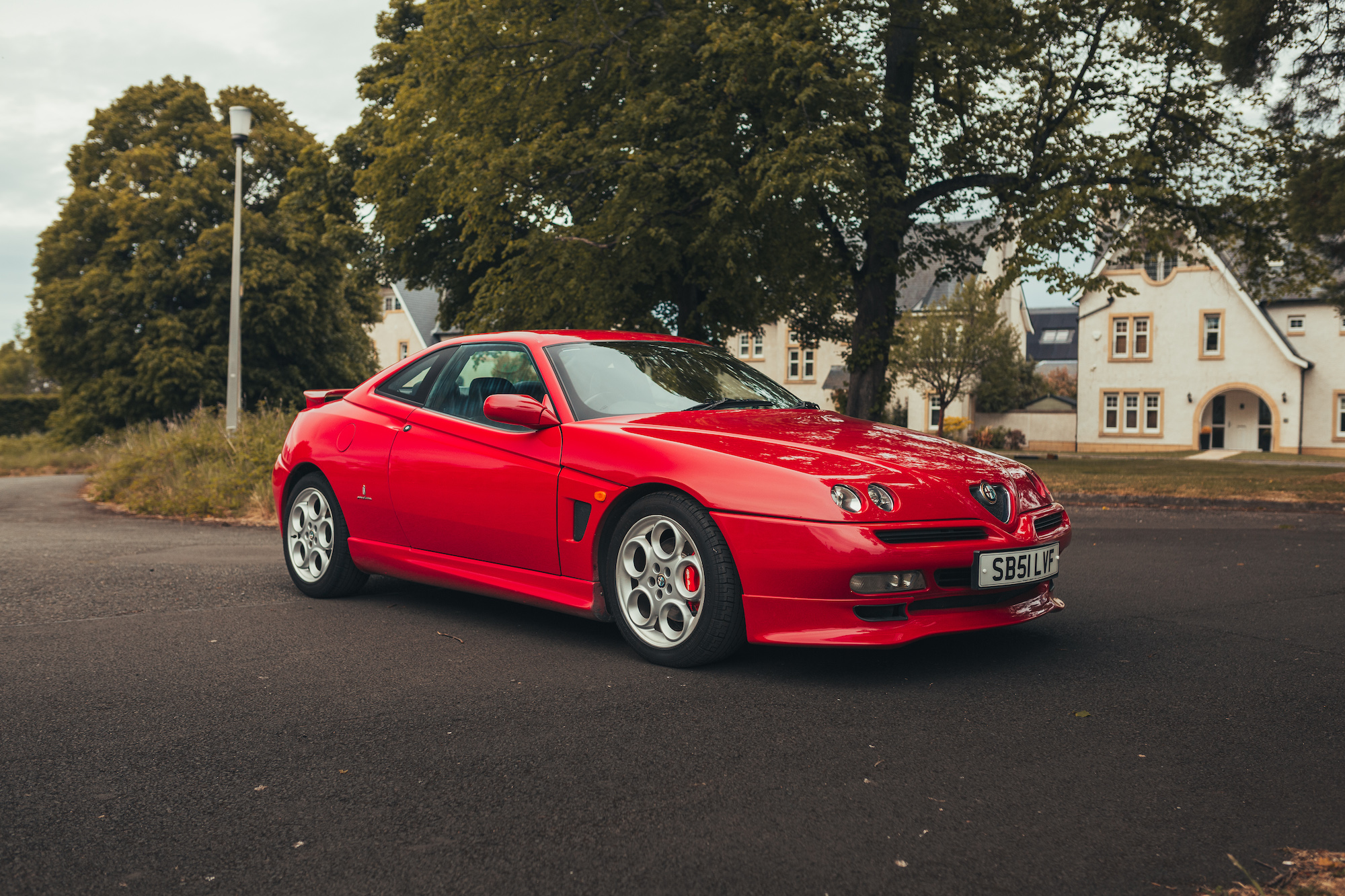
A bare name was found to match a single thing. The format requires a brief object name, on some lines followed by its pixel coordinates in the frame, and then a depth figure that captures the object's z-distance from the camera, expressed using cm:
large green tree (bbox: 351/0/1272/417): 1688
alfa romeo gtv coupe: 429
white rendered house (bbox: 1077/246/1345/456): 4188
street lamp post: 1638
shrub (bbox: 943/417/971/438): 4344
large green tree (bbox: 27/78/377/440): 3434
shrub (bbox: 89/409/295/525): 1236
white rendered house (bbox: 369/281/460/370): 5931
